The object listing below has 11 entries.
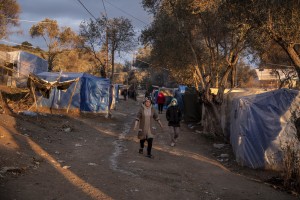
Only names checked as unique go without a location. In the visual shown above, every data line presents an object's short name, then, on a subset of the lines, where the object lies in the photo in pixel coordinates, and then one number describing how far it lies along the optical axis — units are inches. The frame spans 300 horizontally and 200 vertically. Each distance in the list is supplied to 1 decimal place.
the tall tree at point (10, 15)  1318.9
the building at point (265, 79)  1771.7
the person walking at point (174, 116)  536.7
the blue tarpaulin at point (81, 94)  865.5
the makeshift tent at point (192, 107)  882.4
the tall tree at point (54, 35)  1797.5
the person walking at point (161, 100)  1067.3
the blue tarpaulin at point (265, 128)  420.5
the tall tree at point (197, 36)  622.4
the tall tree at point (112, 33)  1213.7
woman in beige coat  434.9
